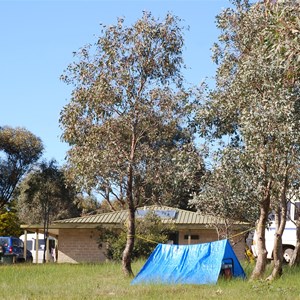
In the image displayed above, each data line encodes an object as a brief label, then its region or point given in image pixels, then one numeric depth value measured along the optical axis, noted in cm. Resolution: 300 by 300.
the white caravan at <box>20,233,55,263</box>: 4994
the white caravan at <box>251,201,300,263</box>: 3169
